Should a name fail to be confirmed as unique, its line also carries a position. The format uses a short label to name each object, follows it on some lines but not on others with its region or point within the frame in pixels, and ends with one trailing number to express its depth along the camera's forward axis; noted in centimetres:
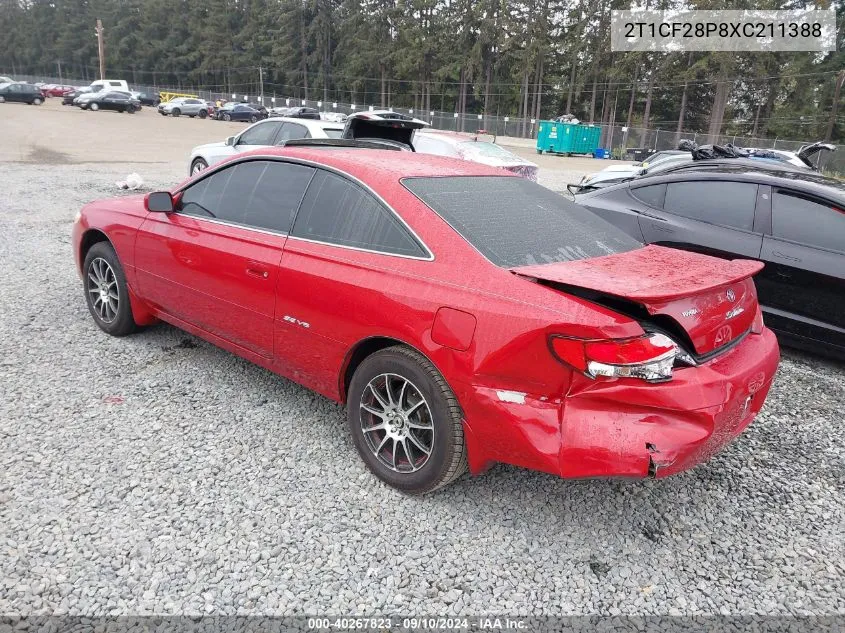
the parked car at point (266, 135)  993
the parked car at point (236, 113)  4375
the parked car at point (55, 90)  5647
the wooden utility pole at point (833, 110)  3744
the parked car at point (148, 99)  5559
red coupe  227
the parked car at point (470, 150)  1092
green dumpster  3431
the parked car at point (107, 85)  4739
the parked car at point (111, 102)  4128
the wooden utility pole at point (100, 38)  6084
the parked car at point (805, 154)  1093
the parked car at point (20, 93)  4119
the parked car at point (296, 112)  3434
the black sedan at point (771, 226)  443
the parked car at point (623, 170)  988
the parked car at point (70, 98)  4262
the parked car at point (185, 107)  4382
